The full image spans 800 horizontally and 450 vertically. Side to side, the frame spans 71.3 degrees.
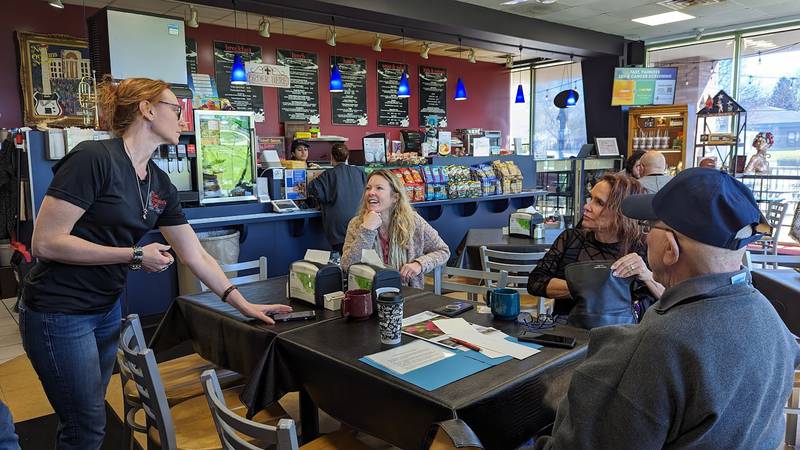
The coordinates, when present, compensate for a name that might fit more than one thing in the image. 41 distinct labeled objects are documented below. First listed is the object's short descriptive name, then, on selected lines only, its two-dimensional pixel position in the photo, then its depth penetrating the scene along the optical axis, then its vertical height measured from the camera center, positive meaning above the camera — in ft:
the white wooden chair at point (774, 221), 19.29 -2.25
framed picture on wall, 21.99 +3.81
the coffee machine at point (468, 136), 24.24 +1.35
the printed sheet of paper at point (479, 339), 5.64 -1.88
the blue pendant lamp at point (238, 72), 21.27 +3.60
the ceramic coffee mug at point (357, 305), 6.77 -1.70
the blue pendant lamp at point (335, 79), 24.59 +3.77
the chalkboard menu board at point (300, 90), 29.27 +4.02
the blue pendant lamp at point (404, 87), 27.07 +3.70
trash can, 15.19 -2.31
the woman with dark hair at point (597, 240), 7.91 -1.14
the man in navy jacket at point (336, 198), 16.94 -1.02
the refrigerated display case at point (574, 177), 27.48 -0.79
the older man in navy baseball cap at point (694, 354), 3.15 -1.14
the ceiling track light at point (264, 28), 21.17 +5.22
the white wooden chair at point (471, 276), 8.75 -1.92
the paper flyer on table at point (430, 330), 5.87 -1.88
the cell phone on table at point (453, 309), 6.95 -1.84
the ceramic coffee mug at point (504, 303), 6.55 -1.66
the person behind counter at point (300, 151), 25.23 +0.64
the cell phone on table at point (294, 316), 6.85 -1.86
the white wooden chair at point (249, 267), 10.36 -1.89
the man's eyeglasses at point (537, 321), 6.43 -1.87
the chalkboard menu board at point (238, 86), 27.20 +4.04
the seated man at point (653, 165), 16.50 -0.16
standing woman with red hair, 5.63 -0.87
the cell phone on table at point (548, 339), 5.80 -1.87
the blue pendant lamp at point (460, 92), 30.40 +3.84
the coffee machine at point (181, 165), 15.19 +0.06
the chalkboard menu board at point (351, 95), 31.17 +3.87
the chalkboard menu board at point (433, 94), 34.78 +4.36
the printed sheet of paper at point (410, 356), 5.27 -1.89
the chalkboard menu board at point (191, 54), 25.88 +5.22
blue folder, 4.92 -1.91
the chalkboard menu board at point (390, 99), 32.89 +3.86
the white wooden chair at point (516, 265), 10.97 -2.06
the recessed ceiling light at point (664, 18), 24.63 +6.36
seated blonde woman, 9.84 -1.24
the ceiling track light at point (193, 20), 19.92 +5.24
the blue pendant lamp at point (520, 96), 32.15 +3.78
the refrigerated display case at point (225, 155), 15.85 +0.33
